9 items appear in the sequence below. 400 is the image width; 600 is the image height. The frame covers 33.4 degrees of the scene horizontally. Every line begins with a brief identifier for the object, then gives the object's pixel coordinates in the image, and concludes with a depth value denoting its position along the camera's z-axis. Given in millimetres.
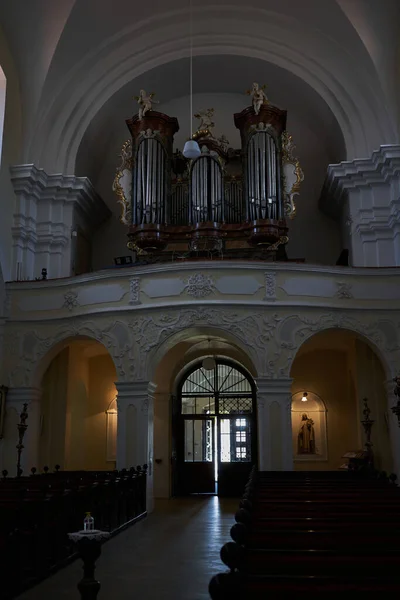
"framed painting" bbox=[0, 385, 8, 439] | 14581
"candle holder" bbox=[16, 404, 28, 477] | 13578
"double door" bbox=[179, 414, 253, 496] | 17953
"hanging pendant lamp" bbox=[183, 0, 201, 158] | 13148
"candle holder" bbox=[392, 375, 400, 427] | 11495
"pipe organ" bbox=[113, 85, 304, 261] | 16250
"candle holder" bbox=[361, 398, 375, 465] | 14320
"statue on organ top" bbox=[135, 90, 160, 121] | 17141
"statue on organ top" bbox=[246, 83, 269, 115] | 16922
